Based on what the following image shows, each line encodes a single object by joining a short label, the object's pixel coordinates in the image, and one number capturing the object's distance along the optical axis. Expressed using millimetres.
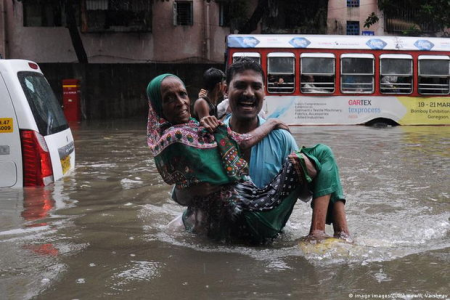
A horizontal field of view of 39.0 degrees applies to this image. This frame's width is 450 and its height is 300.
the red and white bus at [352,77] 17484
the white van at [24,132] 5863
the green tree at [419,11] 24516
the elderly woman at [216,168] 3943
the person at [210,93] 6414
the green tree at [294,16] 27594
